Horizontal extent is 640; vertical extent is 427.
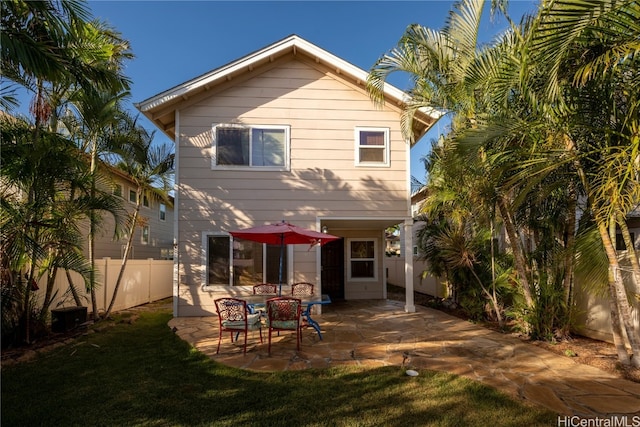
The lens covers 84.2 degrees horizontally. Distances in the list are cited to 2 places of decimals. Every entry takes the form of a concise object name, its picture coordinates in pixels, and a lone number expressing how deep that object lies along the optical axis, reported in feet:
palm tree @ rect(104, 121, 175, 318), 29.86
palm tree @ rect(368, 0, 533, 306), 20.83
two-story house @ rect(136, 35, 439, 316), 29.55
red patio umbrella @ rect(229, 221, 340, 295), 20.71
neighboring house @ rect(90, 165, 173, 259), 46.10
